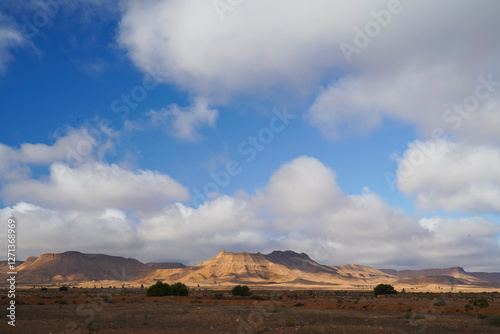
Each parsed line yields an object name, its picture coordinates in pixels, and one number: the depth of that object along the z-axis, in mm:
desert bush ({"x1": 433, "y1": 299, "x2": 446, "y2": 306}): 46606
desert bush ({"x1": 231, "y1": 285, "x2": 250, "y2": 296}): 66500
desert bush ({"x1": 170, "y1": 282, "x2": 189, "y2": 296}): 62062
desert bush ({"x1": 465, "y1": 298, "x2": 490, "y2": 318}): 32338
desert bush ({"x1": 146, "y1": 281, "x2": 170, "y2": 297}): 60000
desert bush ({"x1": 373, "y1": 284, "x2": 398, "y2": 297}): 72250
